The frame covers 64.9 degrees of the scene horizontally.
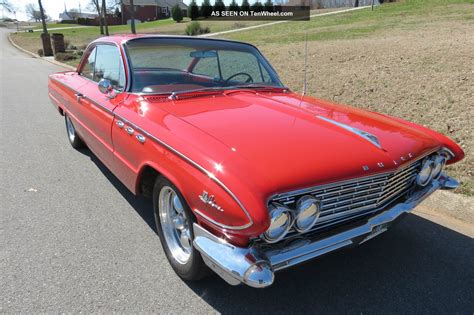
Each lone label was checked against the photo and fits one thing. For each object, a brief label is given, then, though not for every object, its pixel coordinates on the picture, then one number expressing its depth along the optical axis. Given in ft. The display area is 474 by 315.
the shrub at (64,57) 63.87
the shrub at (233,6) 164.72
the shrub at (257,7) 146.00
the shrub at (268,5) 140.13
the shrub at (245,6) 159.79
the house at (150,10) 262.67
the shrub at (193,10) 171.98
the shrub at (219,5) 165.48
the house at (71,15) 337.72
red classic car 6.40
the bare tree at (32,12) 366.20
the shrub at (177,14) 179.73
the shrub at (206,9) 167.66
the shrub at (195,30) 88.43
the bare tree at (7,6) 242.17
